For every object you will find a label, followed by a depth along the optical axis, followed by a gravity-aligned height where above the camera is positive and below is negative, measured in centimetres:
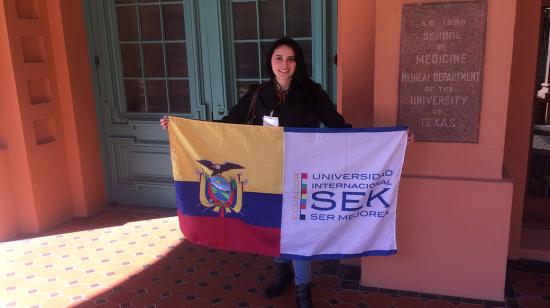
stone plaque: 286 -11
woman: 297 -28
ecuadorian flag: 295 -79
